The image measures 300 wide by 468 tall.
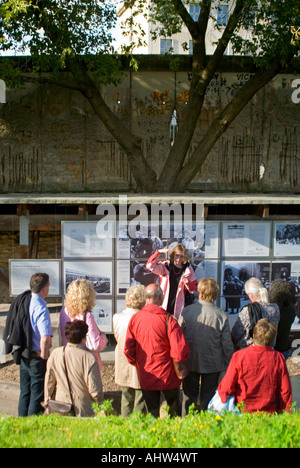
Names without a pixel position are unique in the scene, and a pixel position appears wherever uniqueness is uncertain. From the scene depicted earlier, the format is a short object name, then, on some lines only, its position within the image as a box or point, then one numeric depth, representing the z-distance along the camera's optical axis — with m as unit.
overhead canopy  8.28
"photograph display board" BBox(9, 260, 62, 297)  8.77
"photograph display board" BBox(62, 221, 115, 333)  8.66
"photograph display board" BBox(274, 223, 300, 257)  8.91
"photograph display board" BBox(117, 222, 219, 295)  8.75
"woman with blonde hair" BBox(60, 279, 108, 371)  5.38
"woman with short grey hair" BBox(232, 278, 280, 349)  5.60
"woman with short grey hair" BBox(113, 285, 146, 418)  5.49
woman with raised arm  7.20
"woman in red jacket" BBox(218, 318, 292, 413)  4.61
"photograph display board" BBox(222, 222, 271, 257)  8.88
